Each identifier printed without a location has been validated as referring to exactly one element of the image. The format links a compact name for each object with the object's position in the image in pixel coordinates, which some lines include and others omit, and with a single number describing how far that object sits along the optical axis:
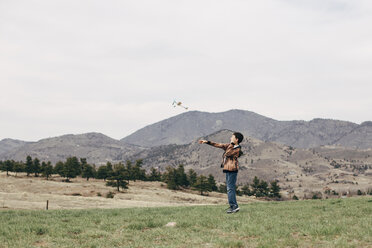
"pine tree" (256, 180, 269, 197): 131.93
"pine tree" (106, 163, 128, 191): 102.78
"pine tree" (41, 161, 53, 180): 119.56
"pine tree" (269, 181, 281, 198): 131.84
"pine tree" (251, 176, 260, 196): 132.11
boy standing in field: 14.96
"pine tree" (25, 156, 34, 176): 122.62
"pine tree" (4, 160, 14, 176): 120.09
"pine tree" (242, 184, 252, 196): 134.90
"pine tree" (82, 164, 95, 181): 128.25
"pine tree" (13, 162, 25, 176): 123.12
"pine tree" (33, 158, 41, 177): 122.88
